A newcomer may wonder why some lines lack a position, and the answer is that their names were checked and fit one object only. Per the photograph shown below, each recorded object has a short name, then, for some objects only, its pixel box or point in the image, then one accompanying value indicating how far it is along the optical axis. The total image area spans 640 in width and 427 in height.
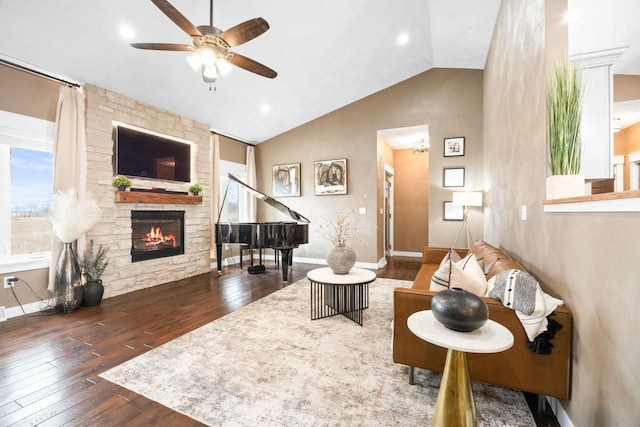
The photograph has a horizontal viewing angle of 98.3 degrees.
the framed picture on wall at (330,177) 5.93
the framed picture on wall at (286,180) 6.41
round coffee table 2.92
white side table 1.14
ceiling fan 2.15
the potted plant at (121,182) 3.83
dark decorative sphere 1.16
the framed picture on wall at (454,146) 5.08
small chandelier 5.90
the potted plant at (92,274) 3.41
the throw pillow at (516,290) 1.46
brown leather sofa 1.44
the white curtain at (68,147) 3.34
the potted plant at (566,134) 1.50
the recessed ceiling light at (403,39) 4.08
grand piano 4.36
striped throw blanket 1.43
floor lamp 4.50
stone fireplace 3.74
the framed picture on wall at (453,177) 5.10
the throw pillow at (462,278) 1.78
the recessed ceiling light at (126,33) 2.95
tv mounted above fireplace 4.03
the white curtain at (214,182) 5.45
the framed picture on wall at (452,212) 5.09
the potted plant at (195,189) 4.92
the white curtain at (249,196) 6.60
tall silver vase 3.20
